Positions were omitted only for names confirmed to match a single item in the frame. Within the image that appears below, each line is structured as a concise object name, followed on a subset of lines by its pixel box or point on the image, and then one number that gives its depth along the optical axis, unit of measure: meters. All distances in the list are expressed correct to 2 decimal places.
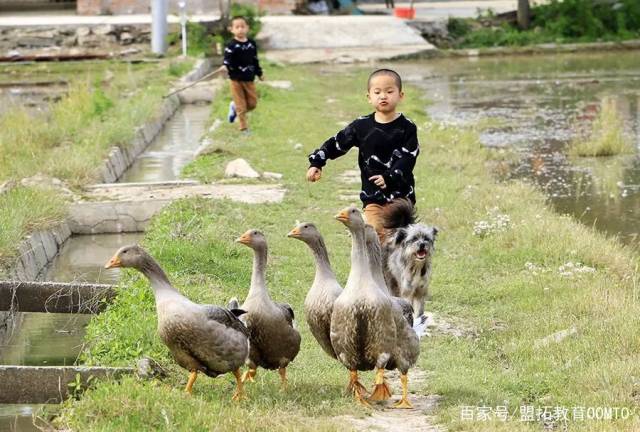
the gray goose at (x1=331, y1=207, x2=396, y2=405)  12.84
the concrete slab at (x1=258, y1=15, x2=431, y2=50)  63.13
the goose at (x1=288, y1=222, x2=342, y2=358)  13.45
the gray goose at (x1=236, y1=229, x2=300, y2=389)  13.44
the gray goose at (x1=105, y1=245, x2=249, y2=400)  12.61
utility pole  54.60
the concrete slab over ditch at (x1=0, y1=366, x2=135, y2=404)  13.77
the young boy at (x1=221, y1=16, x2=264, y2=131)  34.55
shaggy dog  15.77
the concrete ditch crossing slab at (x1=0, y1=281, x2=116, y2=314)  17.83
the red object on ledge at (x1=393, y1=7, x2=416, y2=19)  68.85
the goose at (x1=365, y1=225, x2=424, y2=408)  13.16
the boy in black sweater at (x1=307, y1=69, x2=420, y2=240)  16.02
